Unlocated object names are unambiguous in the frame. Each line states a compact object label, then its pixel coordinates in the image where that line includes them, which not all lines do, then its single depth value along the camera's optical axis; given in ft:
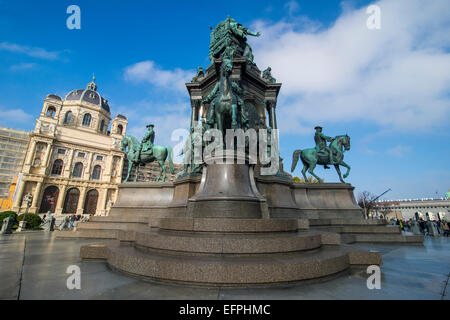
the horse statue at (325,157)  38.24
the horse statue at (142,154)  39.22
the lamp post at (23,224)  53.36
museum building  160.04
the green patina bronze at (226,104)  23.00
